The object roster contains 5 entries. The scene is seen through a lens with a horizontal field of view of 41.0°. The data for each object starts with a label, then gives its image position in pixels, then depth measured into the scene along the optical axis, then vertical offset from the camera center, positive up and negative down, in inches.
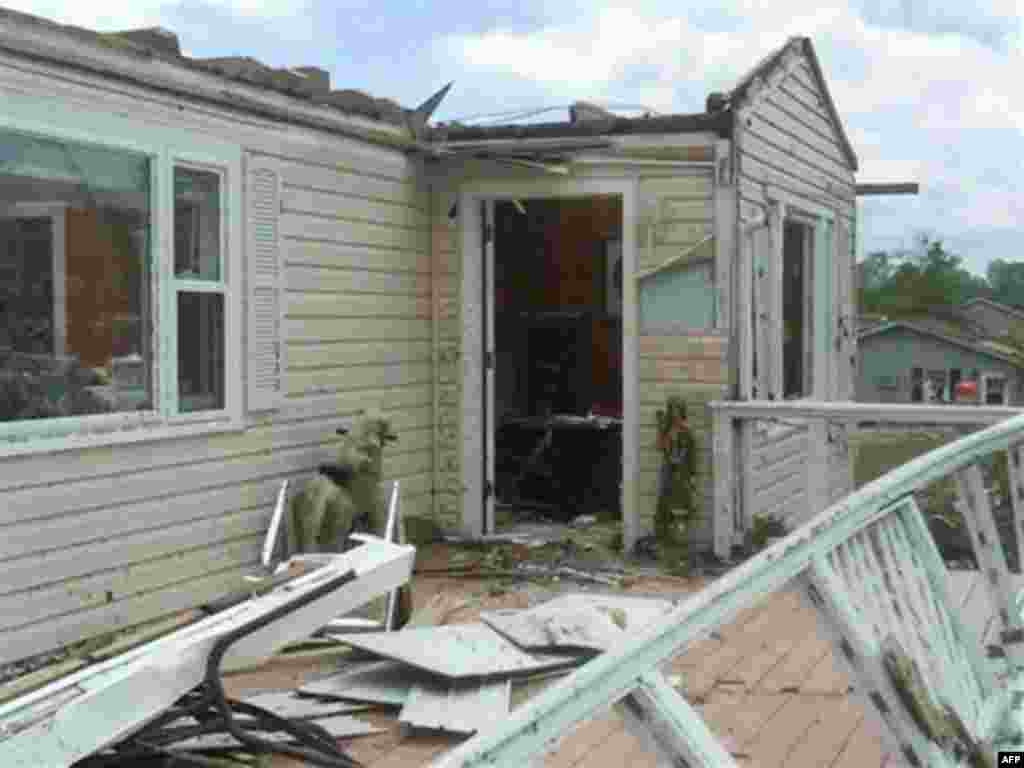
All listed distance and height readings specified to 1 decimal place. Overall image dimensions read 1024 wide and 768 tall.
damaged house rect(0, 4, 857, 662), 213.5 +12.9
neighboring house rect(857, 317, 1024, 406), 1529.3 -12.0
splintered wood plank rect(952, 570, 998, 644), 217.9 -43.1
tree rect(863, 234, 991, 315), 1916.8 +103.5
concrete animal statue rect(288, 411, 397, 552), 260.8 -28.2
